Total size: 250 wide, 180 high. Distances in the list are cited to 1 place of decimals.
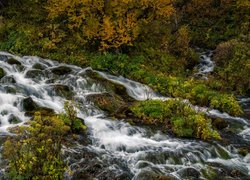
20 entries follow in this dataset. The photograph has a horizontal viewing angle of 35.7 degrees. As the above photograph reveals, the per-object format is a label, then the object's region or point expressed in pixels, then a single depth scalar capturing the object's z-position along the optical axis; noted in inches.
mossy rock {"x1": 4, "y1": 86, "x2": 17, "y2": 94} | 667.0
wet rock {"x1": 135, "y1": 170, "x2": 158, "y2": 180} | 428.8
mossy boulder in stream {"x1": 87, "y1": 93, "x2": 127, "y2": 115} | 657.6
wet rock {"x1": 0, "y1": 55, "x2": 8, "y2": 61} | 838.5
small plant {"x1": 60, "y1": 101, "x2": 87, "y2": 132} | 547.2
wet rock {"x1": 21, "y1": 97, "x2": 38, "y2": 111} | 603.5
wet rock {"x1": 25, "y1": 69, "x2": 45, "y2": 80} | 770.2
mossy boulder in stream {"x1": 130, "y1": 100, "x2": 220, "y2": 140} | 578.2
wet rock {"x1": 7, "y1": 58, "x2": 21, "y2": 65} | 810.8
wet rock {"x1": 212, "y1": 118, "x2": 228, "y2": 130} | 637.3
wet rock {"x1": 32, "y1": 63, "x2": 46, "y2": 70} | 818.8
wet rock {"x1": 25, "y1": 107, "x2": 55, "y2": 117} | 587.8
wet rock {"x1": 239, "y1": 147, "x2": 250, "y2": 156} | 530.5
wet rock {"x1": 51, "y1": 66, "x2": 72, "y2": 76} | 801.1
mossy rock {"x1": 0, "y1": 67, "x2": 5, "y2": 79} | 738.6
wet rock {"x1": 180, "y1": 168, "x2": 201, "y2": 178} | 451.2
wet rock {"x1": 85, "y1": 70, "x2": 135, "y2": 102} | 744.0
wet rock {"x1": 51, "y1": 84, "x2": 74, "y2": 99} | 696.4
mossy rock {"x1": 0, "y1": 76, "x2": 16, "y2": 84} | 722.2
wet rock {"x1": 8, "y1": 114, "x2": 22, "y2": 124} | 562.9
